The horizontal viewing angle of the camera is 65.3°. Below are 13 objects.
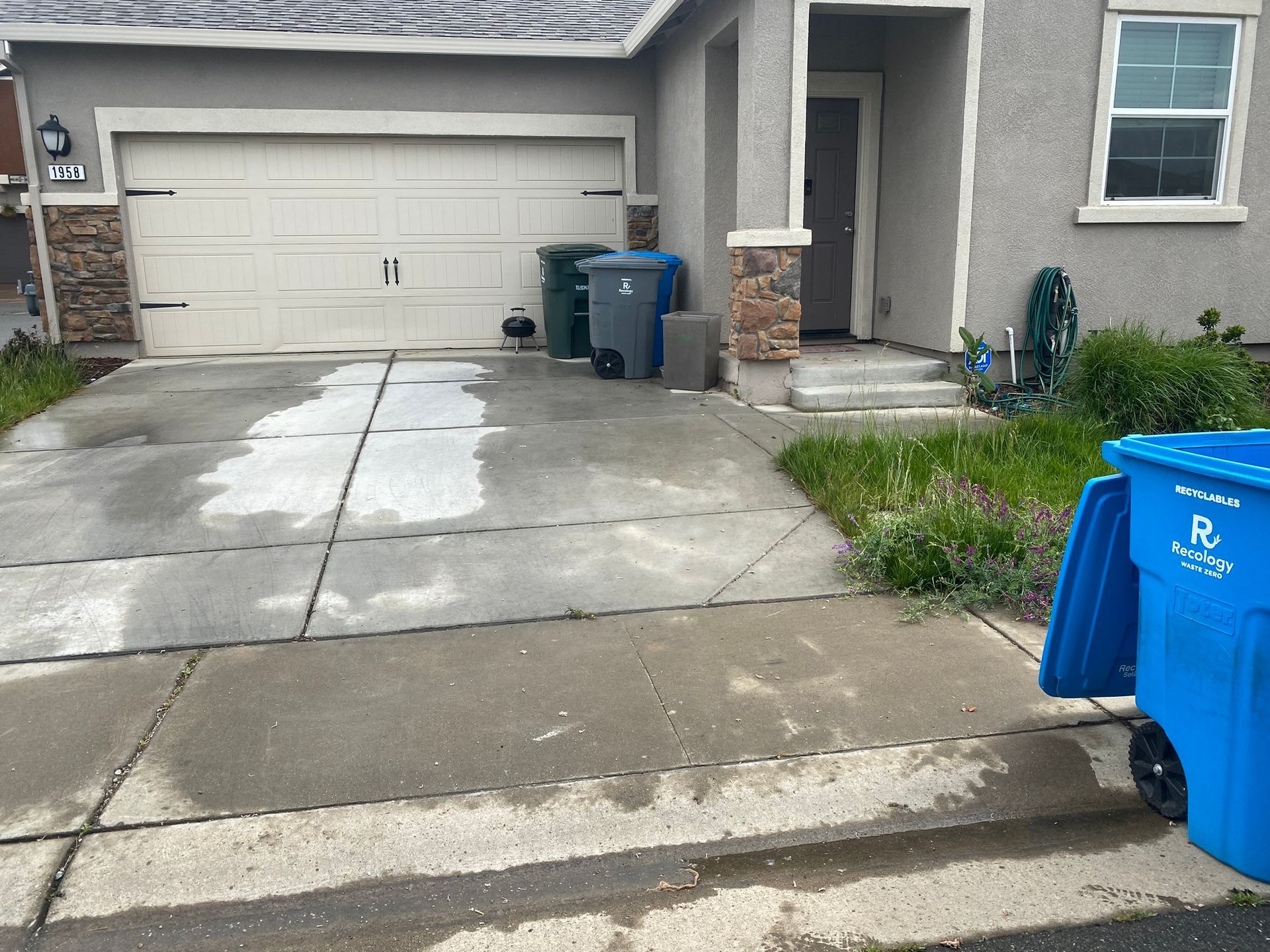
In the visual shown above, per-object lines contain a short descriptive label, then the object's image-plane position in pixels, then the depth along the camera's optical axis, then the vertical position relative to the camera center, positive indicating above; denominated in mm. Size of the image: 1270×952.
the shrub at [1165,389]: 7105 -1045
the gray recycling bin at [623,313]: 9328 -629
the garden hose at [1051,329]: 8352 -708
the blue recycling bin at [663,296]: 9680 -489
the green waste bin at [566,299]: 10617 -566
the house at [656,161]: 8203 +810
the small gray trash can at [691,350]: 8789 -917
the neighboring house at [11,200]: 21344 +1167
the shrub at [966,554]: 4445 -1417
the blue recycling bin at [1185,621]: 2441 -1016
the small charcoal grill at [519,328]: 11367 -909
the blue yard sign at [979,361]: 8375 -971
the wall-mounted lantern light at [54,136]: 10266 +1150
